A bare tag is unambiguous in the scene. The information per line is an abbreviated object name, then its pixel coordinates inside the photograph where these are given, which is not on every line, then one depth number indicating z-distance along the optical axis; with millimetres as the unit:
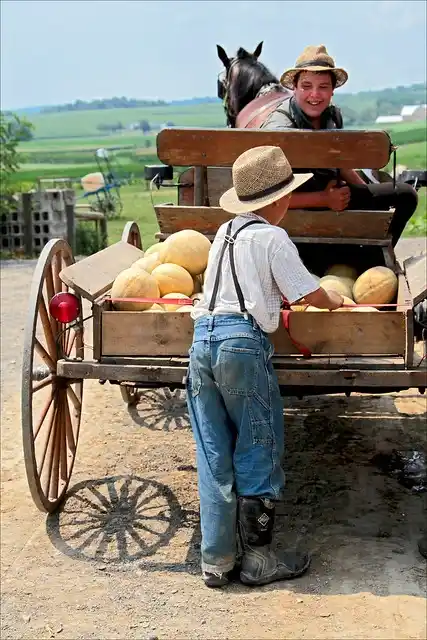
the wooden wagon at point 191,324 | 4207
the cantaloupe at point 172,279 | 4633
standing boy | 3887
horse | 7852
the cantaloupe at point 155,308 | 4457
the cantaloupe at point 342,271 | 5137
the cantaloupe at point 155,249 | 5109
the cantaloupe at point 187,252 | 4750
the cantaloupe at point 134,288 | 4445
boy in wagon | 5043
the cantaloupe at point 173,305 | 4508
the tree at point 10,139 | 16759
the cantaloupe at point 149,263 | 4848
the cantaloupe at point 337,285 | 4762
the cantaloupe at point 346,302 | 4336
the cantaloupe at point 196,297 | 4327
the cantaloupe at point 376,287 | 4668
